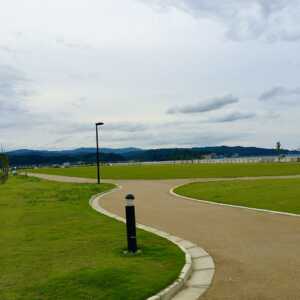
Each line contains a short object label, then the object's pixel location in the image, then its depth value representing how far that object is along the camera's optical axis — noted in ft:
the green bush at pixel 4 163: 98.52
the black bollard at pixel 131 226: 18.95
